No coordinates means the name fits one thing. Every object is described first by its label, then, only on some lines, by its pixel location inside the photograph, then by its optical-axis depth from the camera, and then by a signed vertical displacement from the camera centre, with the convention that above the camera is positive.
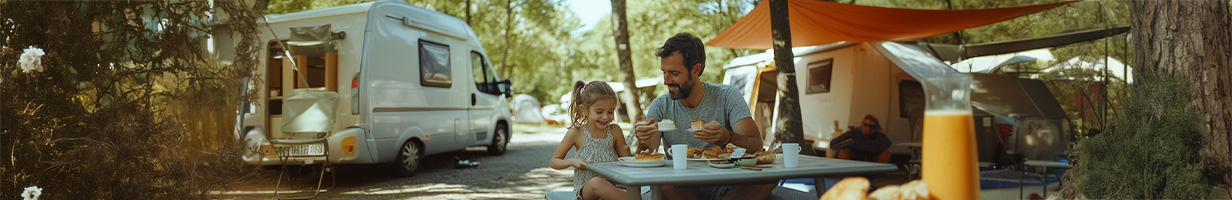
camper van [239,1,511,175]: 7.09 +0.35
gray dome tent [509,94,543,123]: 25.11 -0.06
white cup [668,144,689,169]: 2.26 -0.15
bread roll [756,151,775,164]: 2.40 -0.16
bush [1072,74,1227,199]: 3.30 -0.23
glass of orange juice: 1.08 -0.06
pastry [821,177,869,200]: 1.11 -0.13
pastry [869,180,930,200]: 1.08 -0.13
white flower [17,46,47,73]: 3.29 +0.26
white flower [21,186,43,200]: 3.25 -0.31
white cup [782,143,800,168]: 2.28 -0.15
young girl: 3.21 -0.10
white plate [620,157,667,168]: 2.41 -0.18
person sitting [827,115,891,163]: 7.76 -0.42
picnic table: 2.01 -0.19
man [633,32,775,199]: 2.98 +0.00
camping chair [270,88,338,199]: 6.88 -0.09
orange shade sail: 6.92 +0.78
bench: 3.02 -0.36
